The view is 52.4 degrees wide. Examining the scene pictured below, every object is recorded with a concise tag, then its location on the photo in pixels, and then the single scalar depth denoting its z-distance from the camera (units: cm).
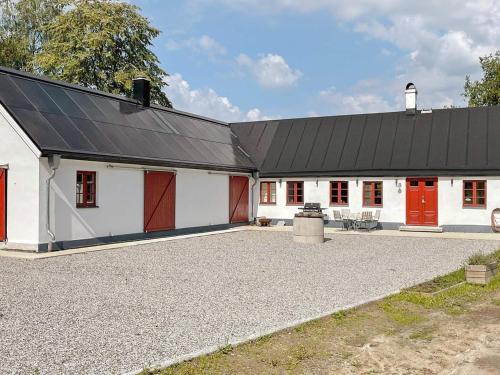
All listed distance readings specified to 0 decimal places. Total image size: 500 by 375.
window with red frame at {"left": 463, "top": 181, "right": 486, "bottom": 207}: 2088
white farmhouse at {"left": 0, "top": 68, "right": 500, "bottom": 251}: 1465
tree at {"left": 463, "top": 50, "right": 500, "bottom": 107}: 4050
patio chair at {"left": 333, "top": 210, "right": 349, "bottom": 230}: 2293
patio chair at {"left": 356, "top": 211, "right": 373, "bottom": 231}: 2223
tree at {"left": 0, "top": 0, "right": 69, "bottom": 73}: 3769
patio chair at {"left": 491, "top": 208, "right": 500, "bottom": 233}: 2028
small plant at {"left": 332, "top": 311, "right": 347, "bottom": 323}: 714
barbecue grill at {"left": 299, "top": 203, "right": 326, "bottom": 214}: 2284
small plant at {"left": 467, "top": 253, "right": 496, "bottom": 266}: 1011
